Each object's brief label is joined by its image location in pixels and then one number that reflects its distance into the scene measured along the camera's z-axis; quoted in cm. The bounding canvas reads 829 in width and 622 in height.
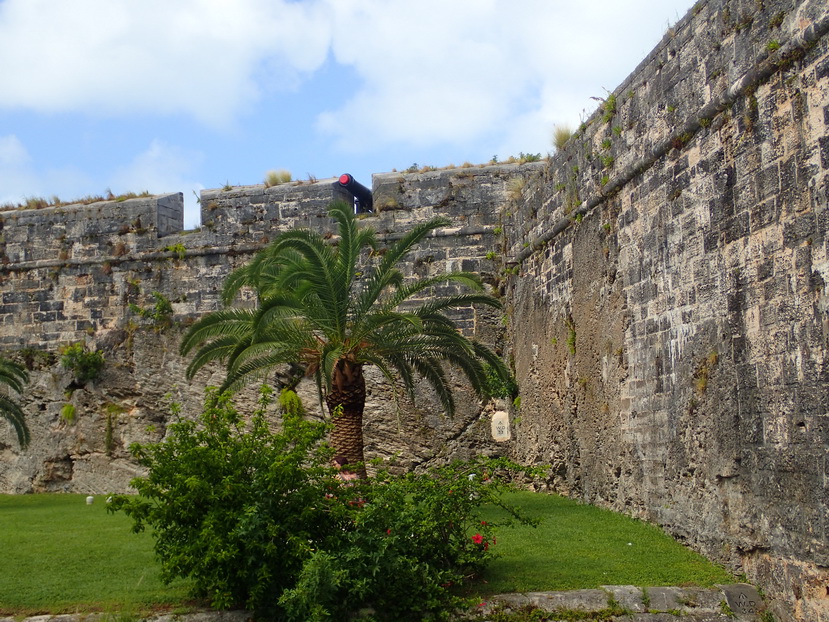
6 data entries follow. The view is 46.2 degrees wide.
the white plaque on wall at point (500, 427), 1383
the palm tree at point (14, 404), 1392
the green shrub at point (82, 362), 1492
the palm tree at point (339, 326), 1055
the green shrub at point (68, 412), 1491
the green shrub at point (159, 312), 1495
